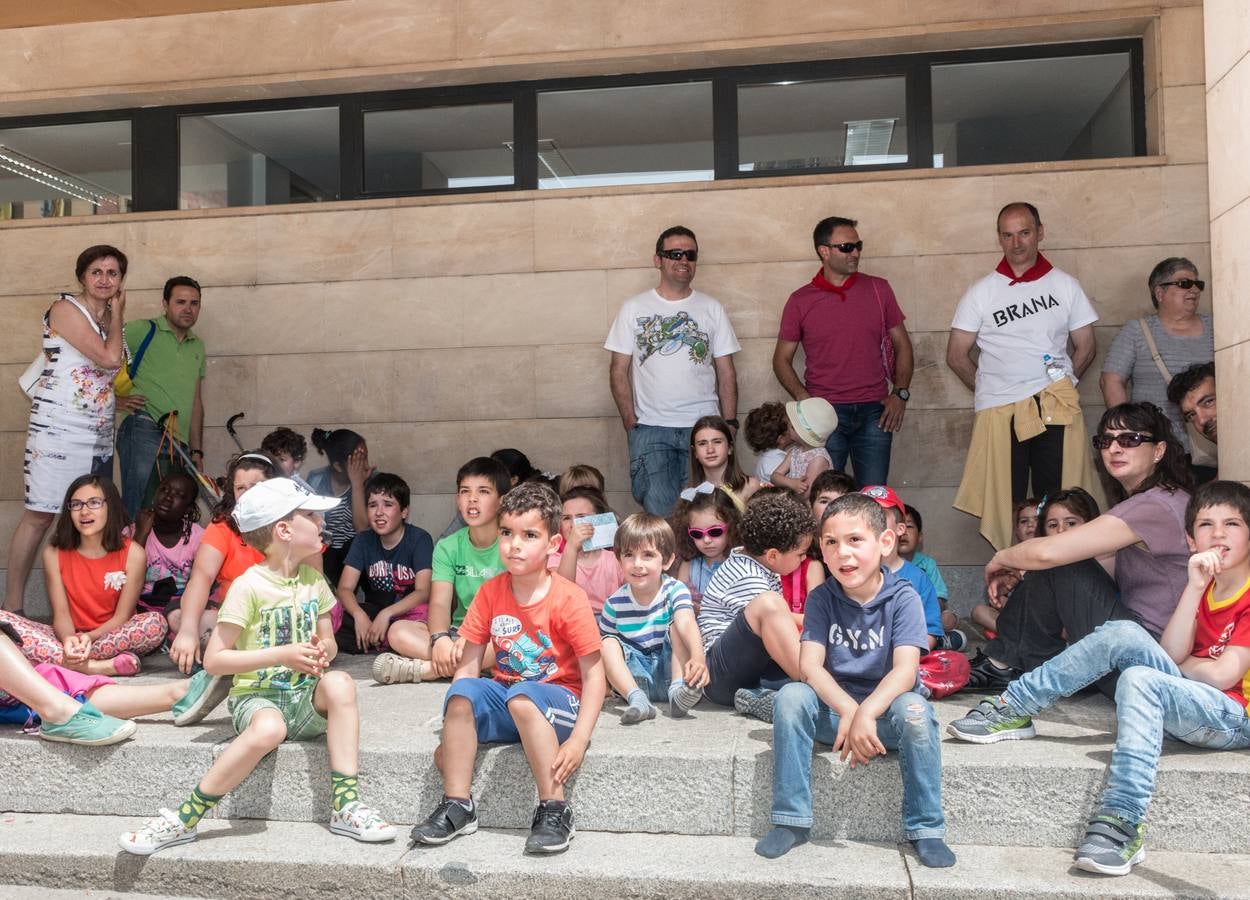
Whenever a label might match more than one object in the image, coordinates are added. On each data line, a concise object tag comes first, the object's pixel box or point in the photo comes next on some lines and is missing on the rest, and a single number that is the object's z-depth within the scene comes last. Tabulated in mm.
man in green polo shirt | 7863
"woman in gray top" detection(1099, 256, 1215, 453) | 6809
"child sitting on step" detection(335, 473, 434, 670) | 6312
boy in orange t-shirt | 4086
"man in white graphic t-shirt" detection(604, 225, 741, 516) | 7383
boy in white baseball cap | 4195
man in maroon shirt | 7293
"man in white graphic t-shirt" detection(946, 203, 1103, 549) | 6887
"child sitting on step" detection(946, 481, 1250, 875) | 3812
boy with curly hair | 4656
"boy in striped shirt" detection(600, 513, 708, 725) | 4934
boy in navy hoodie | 3883
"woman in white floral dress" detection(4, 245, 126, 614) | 6930
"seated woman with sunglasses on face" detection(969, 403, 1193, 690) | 4605
